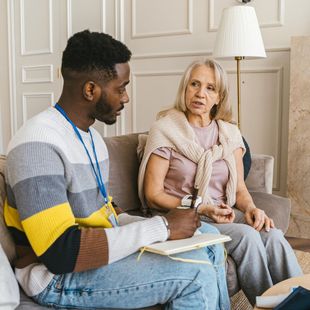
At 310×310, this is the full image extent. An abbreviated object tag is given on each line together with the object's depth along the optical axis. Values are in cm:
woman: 168
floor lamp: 283
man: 109
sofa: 203
